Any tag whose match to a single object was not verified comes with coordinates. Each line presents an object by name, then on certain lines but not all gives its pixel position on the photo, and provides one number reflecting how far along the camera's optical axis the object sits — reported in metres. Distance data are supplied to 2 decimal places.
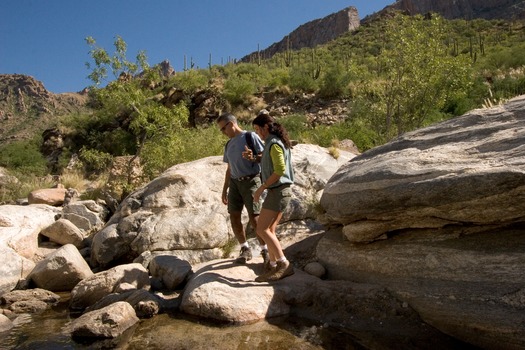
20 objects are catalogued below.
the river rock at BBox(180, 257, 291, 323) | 4.54
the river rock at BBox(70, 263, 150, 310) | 5.47
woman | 4.74
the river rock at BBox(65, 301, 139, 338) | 4.26
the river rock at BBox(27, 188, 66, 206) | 9.92
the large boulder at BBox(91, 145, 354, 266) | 6.59
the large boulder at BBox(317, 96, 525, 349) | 3.81
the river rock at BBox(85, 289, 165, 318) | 4.79
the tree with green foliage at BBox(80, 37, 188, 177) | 9.96
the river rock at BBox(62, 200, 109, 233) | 8.28
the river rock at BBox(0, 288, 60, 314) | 5.39
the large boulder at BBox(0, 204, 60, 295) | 6.25
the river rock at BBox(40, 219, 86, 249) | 7.65
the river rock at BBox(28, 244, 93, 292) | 6.12
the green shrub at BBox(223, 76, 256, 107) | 25.44
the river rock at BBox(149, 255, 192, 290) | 5.61
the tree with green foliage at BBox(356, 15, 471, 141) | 10.46
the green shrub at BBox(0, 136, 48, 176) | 21.27
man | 5.29
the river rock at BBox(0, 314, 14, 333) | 4.67
